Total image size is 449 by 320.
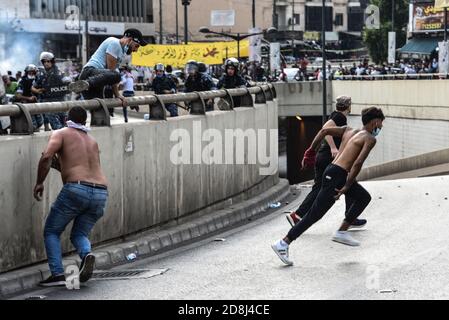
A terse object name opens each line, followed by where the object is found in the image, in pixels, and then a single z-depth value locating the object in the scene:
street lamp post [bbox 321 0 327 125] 46.20
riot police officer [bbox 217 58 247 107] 19.30
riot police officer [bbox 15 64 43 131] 18.00
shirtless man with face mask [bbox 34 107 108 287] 10.11
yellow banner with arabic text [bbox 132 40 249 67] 50.69
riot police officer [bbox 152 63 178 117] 21.03
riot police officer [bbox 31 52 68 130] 16.50
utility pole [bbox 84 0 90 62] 55.72
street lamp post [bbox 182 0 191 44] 42.77
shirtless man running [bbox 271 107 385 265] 11.42
